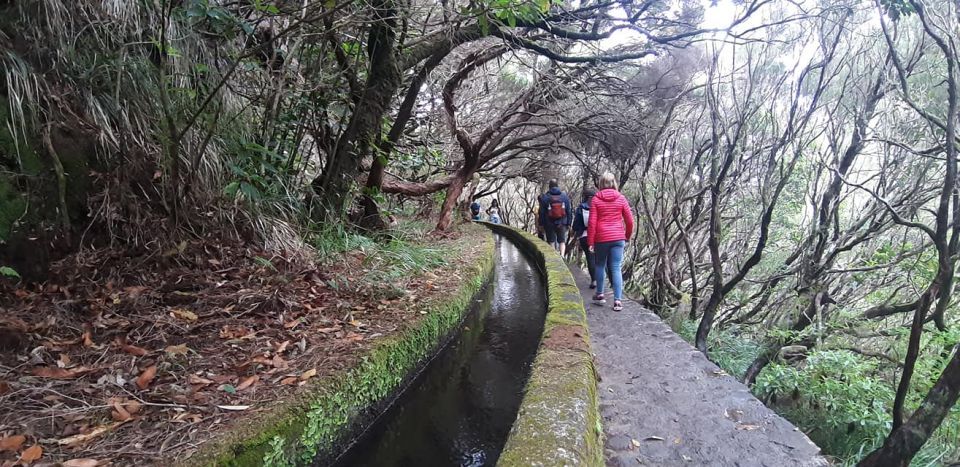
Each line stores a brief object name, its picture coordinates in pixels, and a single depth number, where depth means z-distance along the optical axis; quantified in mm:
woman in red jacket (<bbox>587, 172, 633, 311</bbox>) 4625
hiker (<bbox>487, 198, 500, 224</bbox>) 21994
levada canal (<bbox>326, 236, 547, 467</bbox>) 2752
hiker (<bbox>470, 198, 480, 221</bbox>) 18844
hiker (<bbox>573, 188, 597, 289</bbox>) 6617
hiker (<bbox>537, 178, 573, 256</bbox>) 8983
